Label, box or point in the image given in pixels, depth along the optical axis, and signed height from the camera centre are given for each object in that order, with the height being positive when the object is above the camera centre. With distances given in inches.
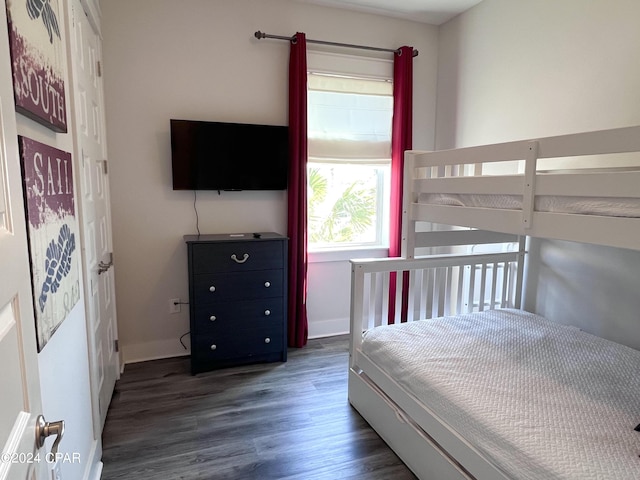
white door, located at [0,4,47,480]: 24.8 -8.7
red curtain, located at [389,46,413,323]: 135.1 +22.3
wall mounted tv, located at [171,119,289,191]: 114.6 +11.1
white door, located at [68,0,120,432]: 70.6 -3.3
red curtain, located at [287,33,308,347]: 122.9 -0.3
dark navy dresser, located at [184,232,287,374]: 108.8 -28.7
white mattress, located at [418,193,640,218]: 52.2 -1.2
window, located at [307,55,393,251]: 131.3 +11.3
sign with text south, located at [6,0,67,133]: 37.9 +14.4
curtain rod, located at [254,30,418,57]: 119.1 +46.8
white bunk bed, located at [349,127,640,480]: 52.1 -30.0
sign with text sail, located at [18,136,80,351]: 41.5 -4.5
